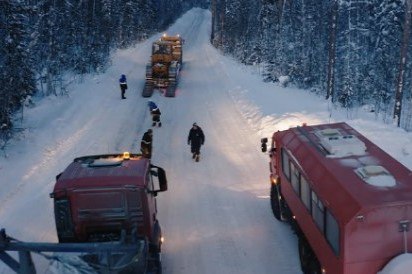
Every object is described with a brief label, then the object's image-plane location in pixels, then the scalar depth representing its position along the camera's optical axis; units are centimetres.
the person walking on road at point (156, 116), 2061
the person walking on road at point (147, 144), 1625
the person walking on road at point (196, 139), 1672
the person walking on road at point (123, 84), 2536
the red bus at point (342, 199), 682
